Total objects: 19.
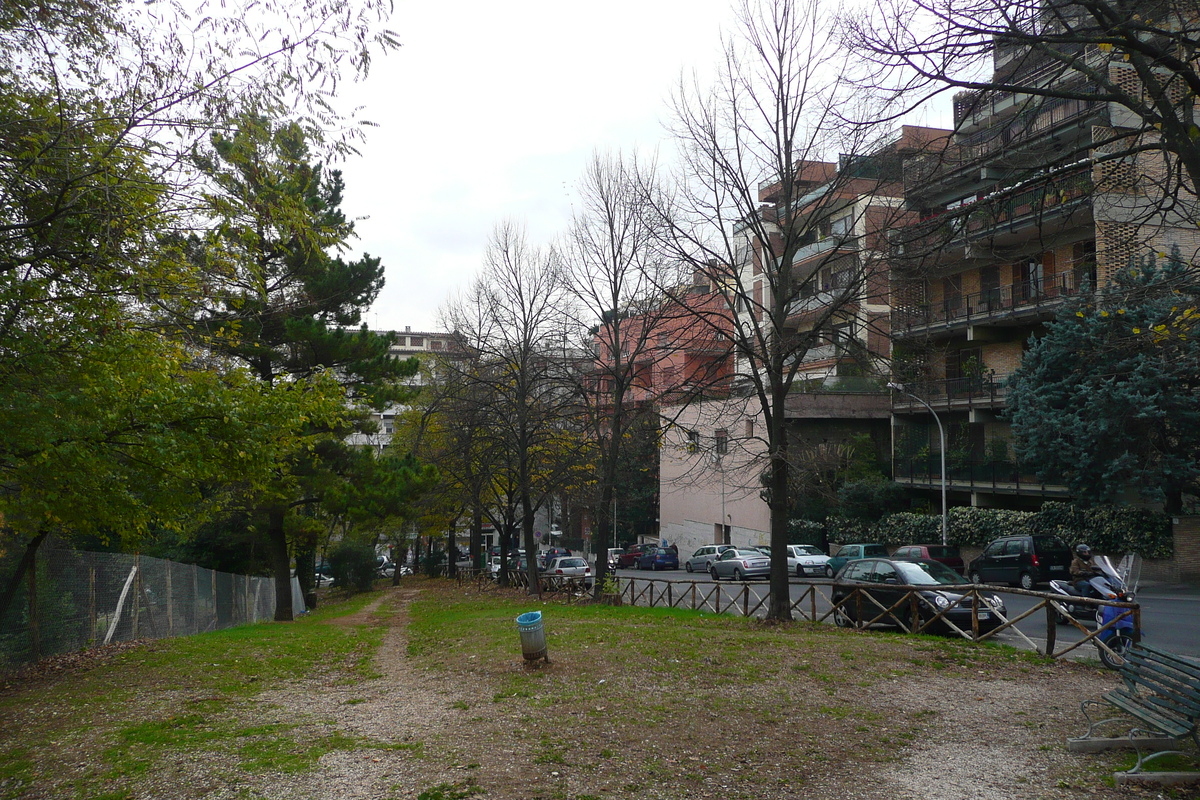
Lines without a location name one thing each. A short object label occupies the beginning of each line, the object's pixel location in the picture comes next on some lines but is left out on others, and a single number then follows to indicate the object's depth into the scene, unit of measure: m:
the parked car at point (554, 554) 42.44
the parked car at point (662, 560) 46.09
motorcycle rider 13.16
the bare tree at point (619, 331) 22.92
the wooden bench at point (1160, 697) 6.05
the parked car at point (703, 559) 40.38
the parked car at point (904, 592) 14.91
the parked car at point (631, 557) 48.50
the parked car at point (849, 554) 32.72
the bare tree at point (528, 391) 25.88
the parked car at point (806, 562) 34.31
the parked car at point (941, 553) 27.84
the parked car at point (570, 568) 31.08
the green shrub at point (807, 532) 41.95
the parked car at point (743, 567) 32.34
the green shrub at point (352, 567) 43.91
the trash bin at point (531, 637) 11.11
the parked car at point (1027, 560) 24.72
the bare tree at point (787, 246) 14.79
